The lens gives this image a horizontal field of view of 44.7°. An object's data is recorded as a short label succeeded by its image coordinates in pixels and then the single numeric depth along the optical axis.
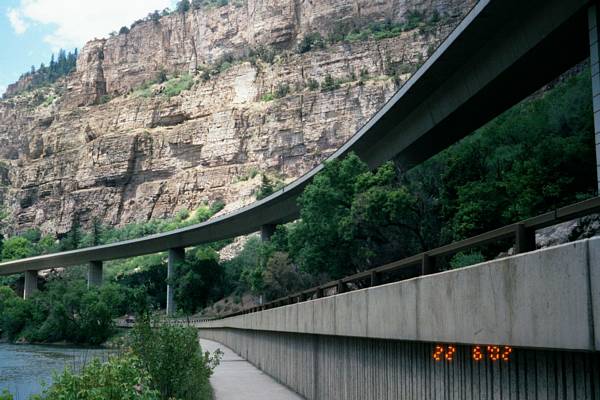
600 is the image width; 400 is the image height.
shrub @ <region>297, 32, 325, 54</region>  147.38
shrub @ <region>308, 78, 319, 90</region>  136.75
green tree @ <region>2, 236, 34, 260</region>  158.12
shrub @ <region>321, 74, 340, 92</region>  132.50
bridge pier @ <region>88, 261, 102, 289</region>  111.12
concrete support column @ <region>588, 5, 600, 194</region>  19.50
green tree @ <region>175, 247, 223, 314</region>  99.06
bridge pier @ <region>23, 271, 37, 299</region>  125.56
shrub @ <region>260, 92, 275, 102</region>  144.20
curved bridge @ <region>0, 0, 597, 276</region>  23.05
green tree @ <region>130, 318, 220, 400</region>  16.06
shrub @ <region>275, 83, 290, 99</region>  141.38
